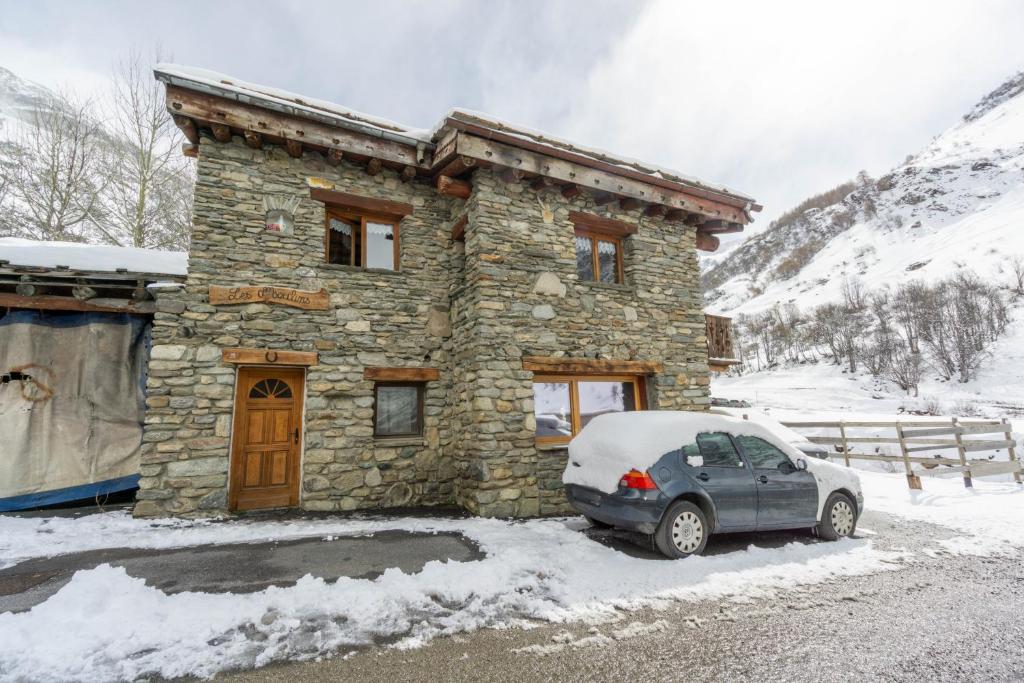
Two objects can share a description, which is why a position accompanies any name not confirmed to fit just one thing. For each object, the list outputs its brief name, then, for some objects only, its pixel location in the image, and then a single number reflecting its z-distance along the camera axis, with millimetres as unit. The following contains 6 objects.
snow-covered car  4539
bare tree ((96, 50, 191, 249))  11789
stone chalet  6027
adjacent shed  6027
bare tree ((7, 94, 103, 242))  11602
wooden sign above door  6139
